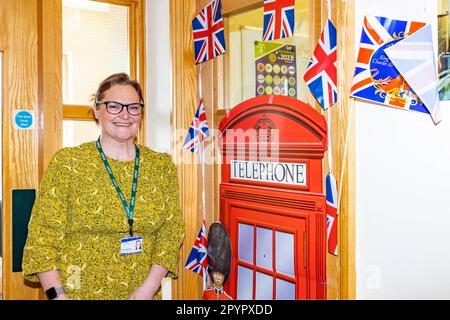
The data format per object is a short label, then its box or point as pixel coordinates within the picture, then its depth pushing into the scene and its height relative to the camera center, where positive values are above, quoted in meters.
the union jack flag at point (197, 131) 2.29 +0.13
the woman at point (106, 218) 1.80 -0.23
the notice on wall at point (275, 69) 1.76 +0.34
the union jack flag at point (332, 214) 1.51 -0.18
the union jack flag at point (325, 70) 1.52 +0.28
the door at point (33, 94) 2.20 +0.31
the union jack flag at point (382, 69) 1.31 +0.25
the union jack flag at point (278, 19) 1.74 +0.51
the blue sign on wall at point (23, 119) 2.22 +0.19
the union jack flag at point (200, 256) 2.31 -0.48
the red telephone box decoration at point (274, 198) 1.64 -0.15
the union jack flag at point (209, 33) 2.14 +0.58
